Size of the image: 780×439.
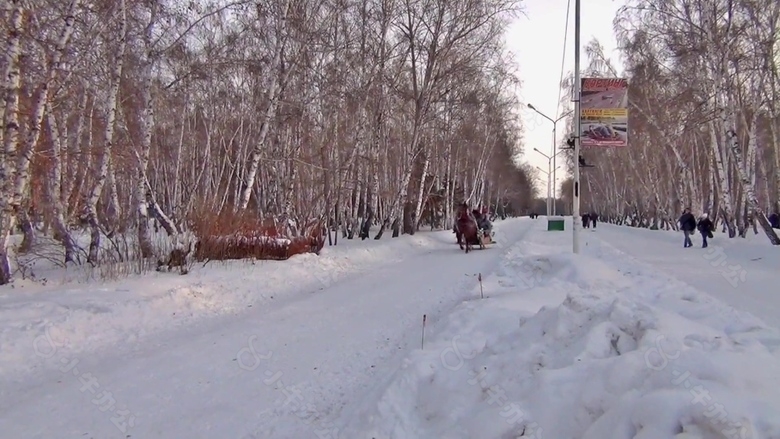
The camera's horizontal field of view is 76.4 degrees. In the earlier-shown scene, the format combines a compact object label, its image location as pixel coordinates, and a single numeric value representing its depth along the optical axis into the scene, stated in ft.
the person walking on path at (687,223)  68.90
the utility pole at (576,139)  50.06
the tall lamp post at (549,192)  166.03
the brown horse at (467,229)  67.10
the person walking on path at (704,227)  67.31
